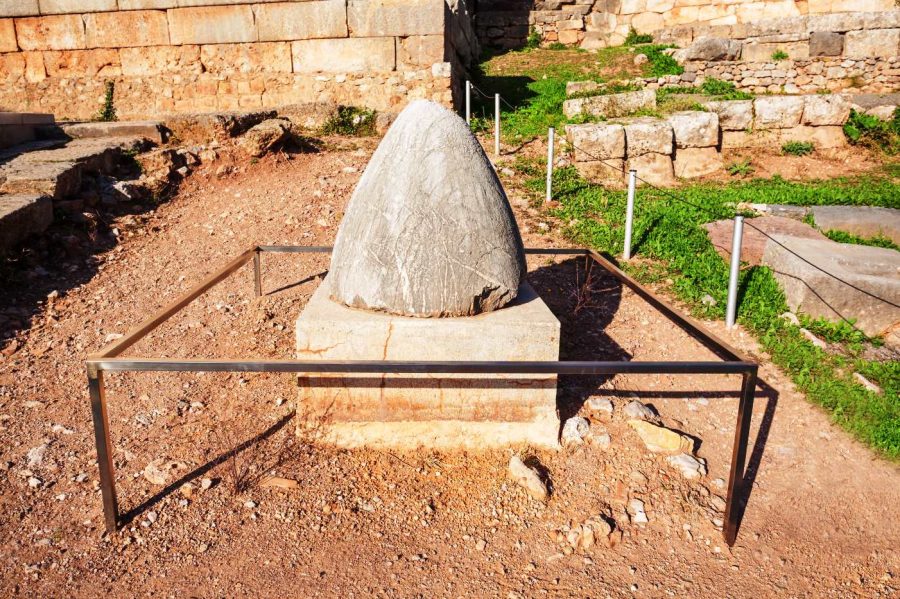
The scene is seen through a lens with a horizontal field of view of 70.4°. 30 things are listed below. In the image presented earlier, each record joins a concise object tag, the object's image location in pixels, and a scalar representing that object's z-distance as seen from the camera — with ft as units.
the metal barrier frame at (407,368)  8.24
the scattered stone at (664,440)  11.19
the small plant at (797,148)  28.96
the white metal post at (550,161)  22.68
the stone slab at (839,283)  15.06
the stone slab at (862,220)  19.93
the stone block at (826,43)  38.01
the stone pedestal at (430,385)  10.41
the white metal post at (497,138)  27.14
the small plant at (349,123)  30.35
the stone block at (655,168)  26.86
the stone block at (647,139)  26.71
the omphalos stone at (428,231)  10.39
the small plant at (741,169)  27.84
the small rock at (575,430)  11.21
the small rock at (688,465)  10.69
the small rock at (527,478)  10.01
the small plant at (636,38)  51.03
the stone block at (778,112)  29.40
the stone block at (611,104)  31.01
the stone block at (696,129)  27.81
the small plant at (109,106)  32.78
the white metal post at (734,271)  14.88
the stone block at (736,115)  29.53
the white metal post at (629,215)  18.63
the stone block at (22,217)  17.35
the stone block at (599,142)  26.37
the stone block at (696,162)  27.99
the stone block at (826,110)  29.40
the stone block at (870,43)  37.47
